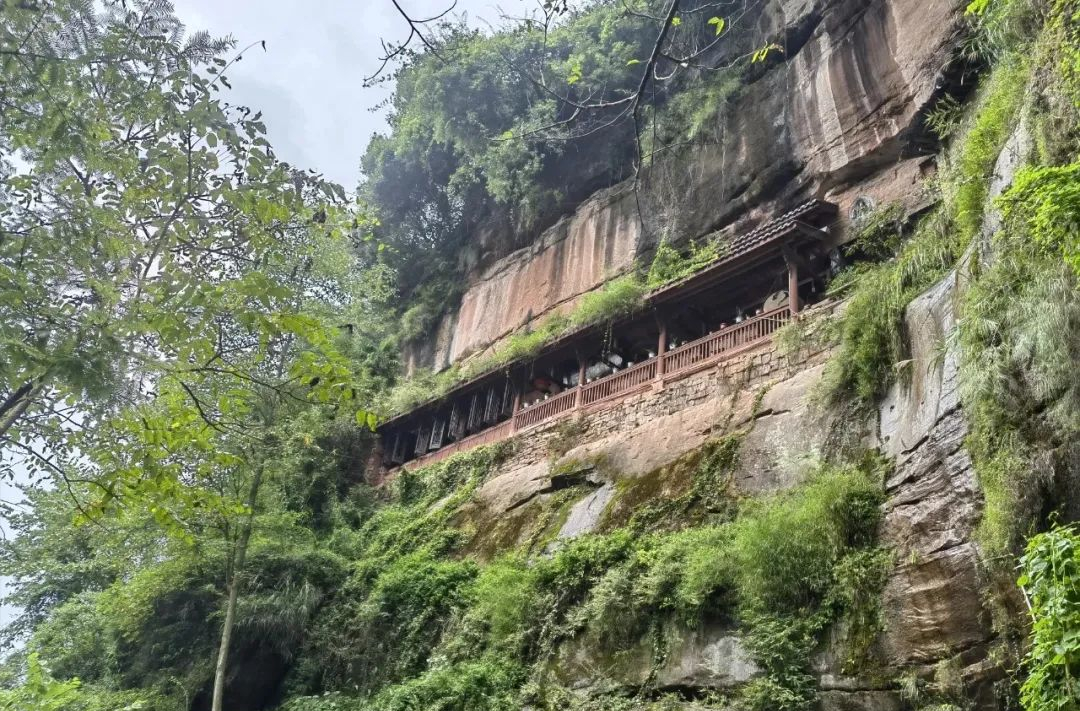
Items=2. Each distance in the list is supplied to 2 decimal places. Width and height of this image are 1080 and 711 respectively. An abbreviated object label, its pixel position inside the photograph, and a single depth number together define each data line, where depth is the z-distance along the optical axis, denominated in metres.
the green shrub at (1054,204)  5.33
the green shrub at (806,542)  7.97
